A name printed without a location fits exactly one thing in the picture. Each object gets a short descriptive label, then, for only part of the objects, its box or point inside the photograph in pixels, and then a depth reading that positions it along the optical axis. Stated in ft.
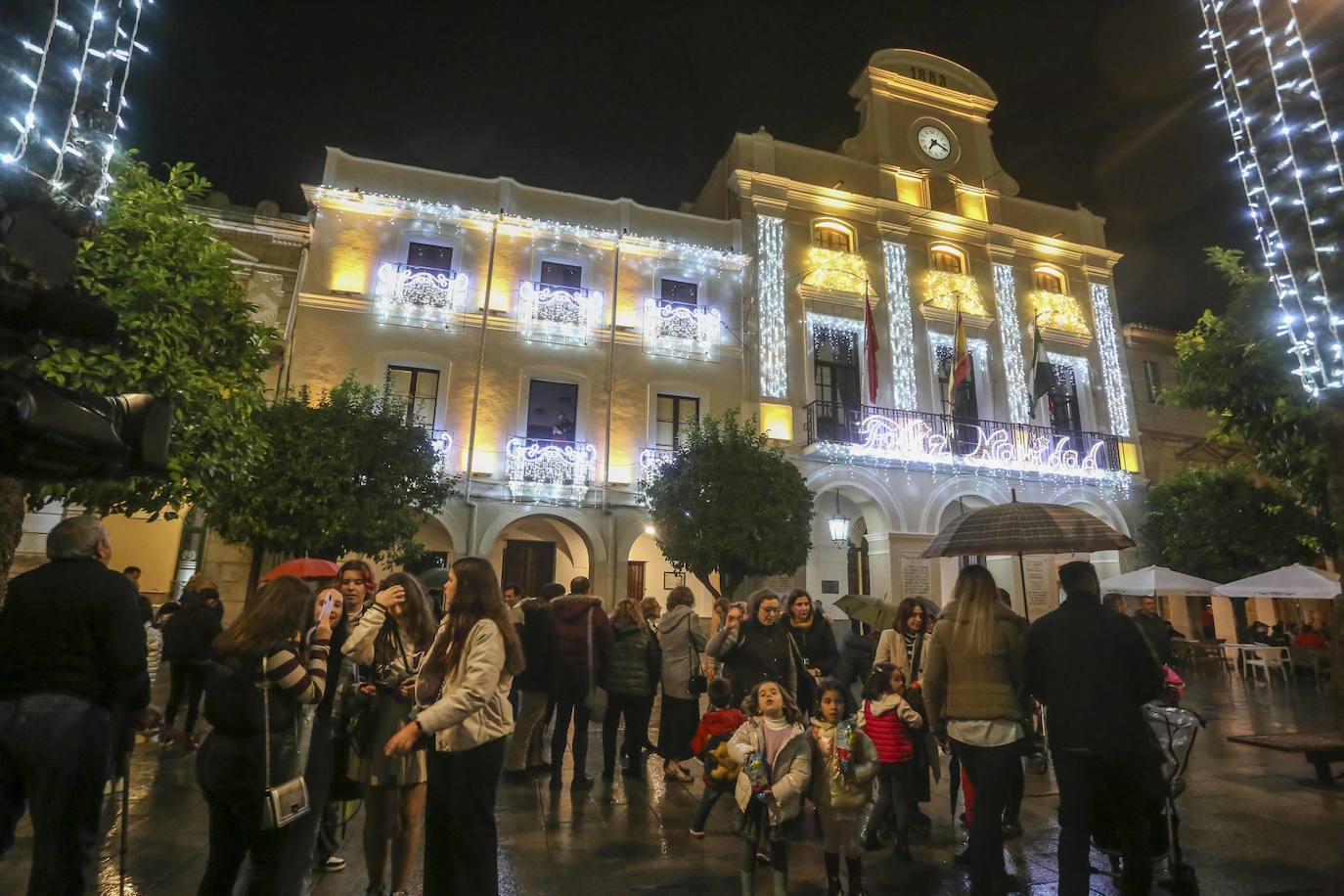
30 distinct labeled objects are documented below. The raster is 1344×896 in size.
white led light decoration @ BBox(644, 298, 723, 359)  54.75
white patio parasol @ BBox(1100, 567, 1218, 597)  45.78
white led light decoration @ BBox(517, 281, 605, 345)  52.75
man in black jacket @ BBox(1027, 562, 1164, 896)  10.87
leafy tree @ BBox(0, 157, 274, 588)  23.15
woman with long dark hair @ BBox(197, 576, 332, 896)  9.27
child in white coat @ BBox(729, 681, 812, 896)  11.84
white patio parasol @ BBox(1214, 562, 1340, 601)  41.65
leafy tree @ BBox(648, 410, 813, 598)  43.60
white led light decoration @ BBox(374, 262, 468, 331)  50.57
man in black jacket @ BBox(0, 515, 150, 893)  9.75
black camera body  7.97
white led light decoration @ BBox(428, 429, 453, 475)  47.52
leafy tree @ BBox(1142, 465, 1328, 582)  54.39
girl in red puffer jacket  15.11
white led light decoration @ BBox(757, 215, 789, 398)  55.57
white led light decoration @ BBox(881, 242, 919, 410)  58.03
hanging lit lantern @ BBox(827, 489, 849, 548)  50.98
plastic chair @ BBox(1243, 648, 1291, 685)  47.88
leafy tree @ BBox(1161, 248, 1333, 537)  30.89
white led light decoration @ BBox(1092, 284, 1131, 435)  63.21
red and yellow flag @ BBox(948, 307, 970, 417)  52.29
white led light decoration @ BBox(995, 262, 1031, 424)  60.54
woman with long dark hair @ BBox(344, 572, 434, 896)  11.96
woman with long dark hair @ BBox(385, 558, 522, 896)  10.39
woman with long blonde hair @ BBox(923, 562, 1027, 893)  11.39
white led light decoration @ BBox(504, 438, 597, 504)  49.42
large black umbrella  22.71
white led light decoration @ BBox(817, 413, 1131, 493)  55.01
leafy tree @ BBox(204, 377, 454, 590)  36.86
